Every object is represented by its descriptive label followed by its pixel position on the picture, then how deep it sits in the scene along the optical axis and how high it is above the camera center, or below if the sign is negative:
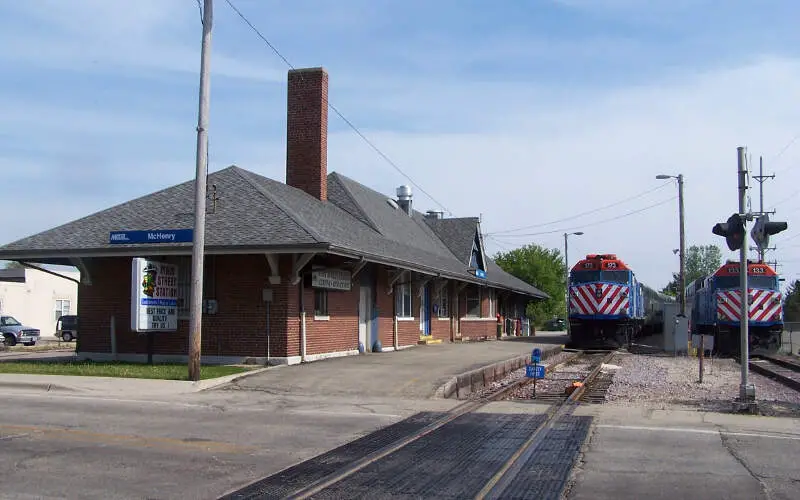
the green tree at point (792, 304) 64.81 -0.64
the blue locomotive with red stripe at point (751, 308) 28.14 -0.41
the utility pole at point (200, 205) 15.08 +1.71
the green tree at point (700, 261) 138.00 +6.48
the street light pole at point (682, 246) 39.62 +2.53
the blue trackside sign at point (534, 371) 15.07 -1.50
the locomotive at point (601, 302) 30.00 -0.26
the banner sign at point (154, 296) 17.06 -0.11
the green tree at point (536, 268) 78.19 +2.71
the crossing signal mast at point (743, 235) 12.77 +1.05
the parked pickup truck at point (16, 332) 38.31 -2.12
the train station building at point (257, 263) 18.38 +0.78
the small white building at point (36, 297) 46.38 -0.41
